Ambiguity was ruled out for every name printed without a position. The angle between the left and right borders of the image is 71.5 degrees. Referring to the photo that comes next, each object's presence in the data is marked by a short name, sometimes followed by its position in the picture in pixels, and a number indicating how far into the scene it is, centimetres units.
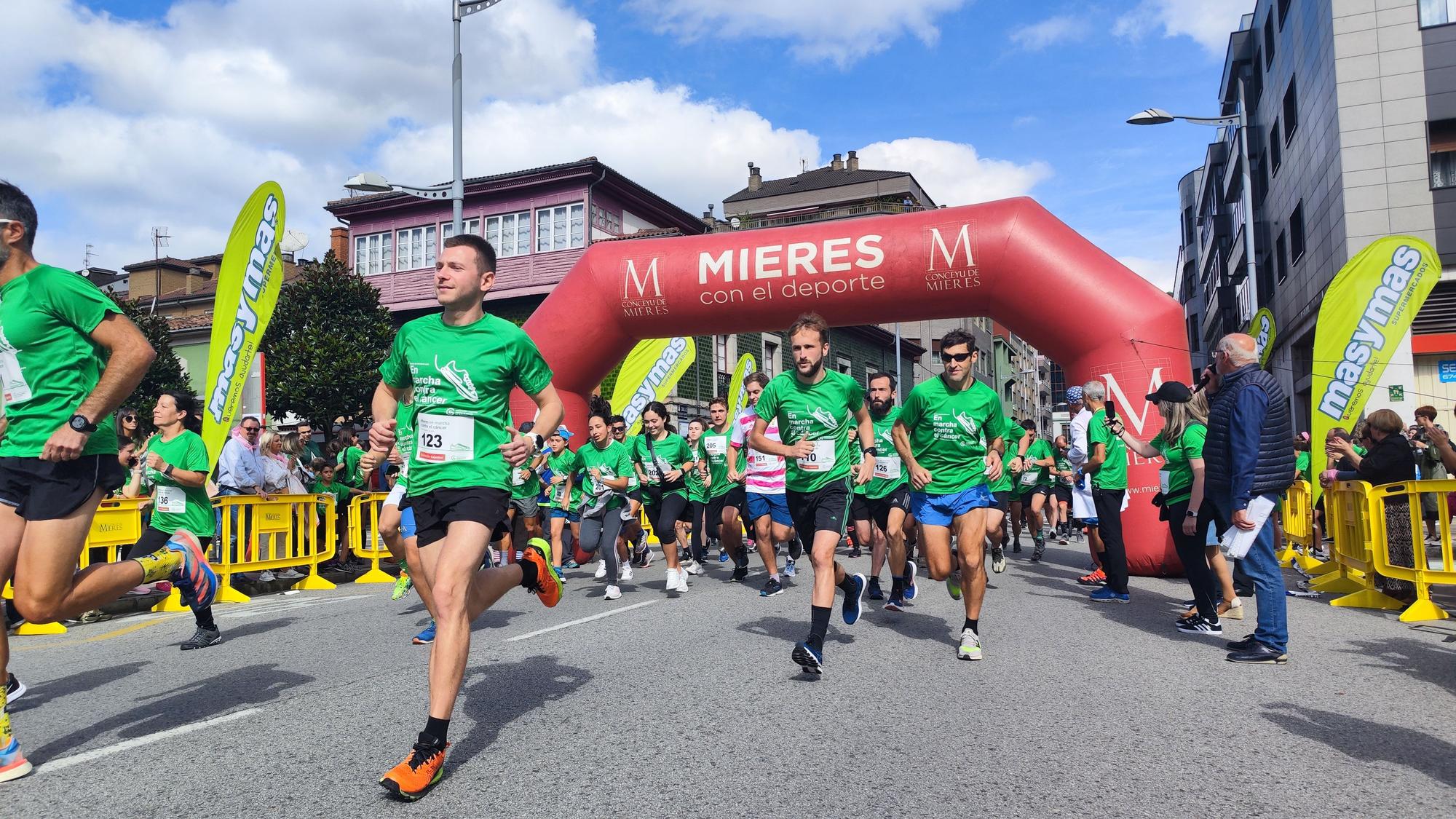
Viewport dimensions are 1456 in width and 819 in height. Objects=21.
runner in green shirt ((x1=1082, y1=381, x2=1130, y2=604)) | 877
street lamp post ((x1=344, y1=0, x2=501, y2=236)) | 1545
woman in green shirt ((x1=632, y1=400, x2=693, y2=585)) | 996
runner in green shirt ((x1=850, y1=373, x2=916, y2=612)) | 814
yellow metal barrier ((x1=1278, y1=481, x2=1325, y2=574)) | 1151
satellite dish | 3088
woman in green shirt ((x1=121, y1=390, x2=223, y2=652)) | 689
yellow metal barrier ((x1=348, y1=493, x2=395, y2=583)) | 1260
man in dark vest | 580
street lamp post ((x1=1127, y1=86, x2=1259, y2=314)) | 1956
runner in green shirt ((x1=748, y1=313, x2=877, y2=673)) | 596
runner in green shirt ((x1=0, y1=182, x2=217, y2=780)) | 364
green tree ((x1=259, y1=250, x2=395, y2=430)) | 2838
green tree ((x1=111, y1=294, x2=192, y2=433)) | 2977
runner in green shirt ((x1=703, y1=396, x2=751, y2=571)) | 1096
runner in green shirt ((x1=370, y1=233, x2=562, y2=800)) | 358
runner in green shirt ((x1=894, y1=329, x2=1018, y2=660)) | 629
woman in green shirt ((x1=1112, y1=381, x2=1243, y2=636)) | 685
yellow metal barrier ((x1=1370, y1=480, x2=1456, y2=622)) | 723
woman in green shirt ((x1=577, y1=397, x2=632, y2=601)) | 946
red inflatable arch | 1070
